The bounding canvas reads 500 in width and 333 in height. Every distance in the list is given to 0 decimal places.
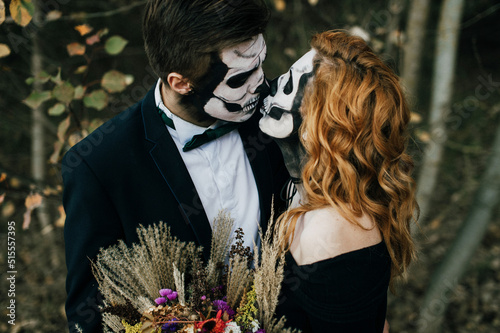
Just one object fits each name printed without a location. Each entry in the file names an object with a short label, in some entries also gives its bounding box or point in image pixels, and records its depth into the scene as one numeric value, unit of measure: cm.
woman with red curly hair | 166
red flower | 128
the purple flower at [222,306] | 143
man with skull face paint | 170
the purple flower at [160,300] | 137
